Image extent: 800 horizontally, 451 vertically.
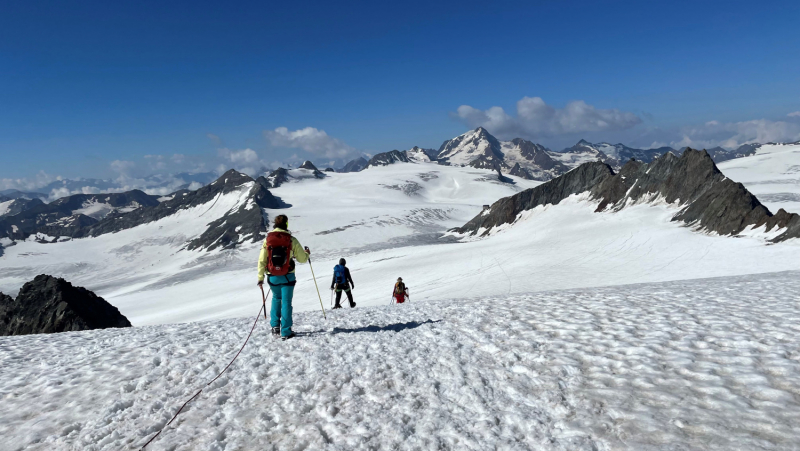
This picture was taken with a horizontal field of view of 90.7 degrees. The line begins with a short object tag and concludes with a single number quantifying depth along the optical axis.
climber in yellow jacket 8.71
